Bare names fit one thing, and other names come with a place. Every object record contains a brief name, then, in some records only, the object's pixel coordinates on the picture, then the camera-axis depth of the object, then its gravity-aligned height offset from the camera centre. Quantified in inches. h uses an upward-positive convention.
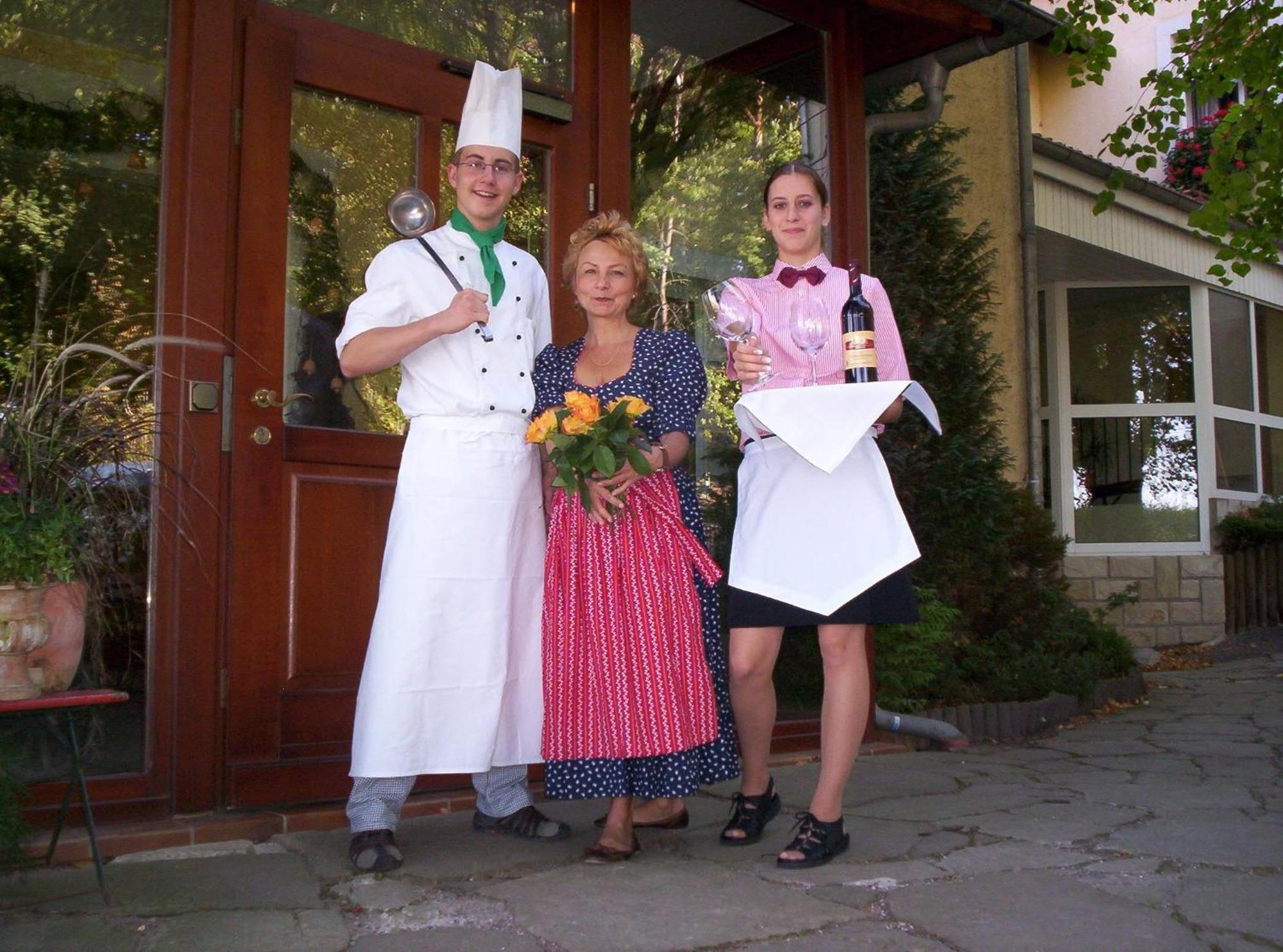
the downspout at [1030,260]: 372.2 +88.3
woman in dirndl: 125.6 -4.3
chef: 126.8 +4.0
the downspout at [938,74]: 211.5 +88.8
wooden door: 144.5 +19.7
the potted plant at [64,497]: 105.7 +6.0
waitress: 127.0 -4.5
